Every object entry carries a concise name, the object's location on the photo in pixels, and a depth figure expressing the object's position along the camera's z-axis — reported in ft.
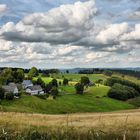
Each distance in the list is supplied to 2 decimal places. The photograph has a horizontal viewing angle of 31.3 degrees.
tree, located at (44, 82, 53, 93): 415.52
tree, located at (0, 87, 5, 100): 317.48
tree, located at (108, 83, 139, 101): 409.34
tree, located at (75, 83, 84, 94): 409.34
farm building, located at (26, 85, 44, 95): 401.01
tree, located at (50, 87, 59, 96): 369.32
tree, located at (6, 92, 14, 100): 316.67
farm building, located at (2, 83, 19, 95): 346.70
